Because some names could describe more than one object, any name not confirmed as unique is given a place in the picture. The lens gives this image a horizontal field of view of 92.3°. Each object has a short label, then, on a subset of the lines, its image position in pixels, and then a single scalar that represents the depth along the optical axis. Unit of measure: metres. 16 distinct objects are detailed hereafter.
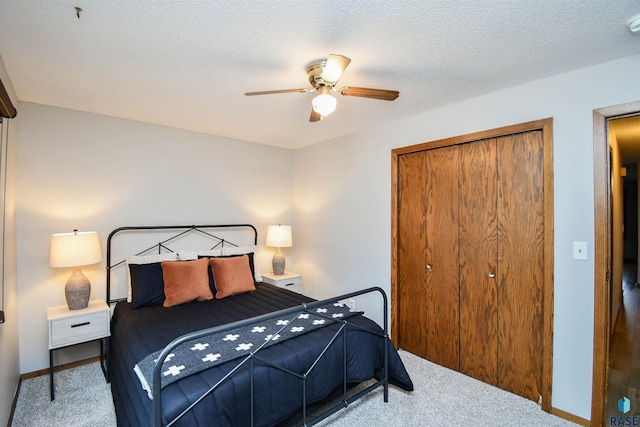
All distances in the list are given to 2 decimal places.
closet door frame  2.23
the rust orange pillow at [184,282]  2.83
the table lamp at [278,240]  4.02
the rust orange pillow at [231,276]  3.10
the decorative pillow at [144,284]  2.79
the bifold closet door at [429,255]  2.87
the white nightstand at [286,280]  3.94
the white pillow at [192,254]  3.32
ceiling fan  1.82
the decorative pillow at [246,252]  3.60
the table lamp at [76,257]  2.52
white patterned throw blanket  1.63
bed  1.55
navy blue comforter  1.54
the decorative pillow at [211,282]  3.11
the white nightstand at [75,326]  2.47
